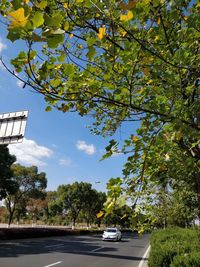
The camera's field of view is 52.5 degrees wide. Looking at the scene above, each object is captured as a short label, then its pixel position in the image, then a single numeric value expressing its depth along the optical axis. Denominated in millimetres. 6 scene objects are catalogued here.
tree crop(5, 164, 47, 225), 29275
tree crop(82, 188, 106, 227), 40540
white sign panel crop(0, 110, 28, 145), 9447
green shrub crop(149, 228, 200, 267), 5100
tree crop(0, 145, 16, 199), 17974
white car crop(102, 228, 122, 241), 21017
